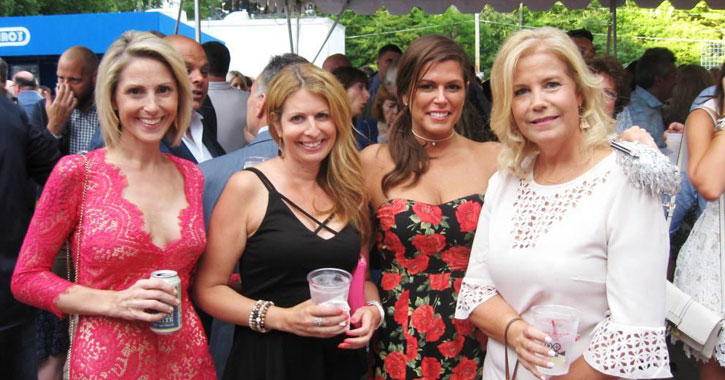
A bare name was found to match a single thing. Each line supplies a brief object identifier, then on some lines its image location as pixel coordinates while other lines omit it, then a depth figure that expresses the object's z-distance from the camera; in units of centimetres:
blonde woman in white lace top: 173
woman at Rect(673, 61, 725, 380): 241
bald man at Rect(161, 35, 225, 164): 341
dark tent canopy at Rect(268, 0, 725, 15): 870
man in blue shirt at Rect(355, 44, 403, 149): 504
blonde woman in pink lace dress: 189
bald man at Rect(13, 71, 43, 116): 909
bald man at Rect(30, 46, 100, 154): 358
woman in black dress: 213
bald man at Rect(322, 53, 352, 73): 734
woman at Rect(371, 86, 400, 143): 458
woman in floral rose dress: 234
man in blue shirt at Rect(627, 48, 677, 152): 529
